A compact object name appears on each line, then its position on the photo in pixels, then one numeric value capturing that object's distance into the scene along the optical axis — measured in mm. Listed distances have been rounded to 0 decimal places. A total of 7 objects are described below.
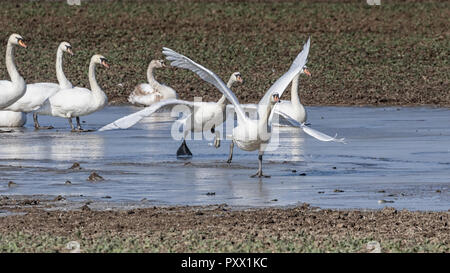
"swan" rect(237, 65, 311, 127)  20031
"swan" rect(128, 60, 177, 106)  24672
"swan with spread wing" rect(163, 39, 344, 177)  13594
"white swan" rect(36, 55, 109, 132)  20203
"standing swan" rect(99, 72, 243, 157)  16031
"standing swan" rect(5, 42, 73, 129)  21109
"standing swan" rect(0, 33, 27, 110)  19781
